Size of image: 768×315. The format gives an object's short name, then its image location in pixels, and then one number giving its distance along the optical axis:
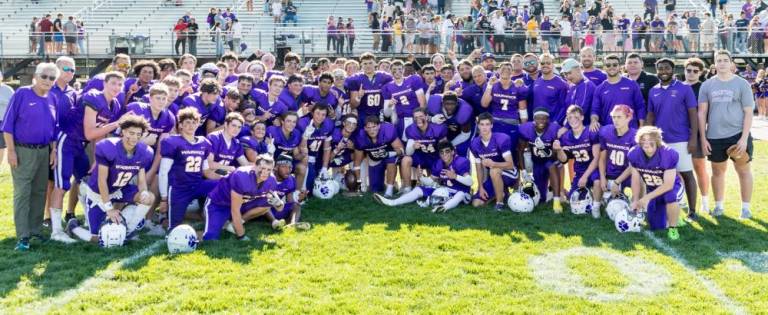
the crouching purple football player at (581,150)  8.25
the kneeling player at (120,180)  6.85
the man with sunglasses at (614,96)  8.38
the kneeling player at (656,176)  7.28
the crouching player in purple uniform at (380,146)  9.46
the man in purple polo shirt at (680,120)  8.03
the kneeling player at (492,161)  8.71
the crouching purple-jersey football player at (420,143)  9.29
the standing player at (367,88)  9.98
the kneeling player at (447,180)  8.88
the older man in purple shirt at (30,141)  6.72
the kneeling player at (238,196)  7.20
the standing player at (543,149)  8.66
